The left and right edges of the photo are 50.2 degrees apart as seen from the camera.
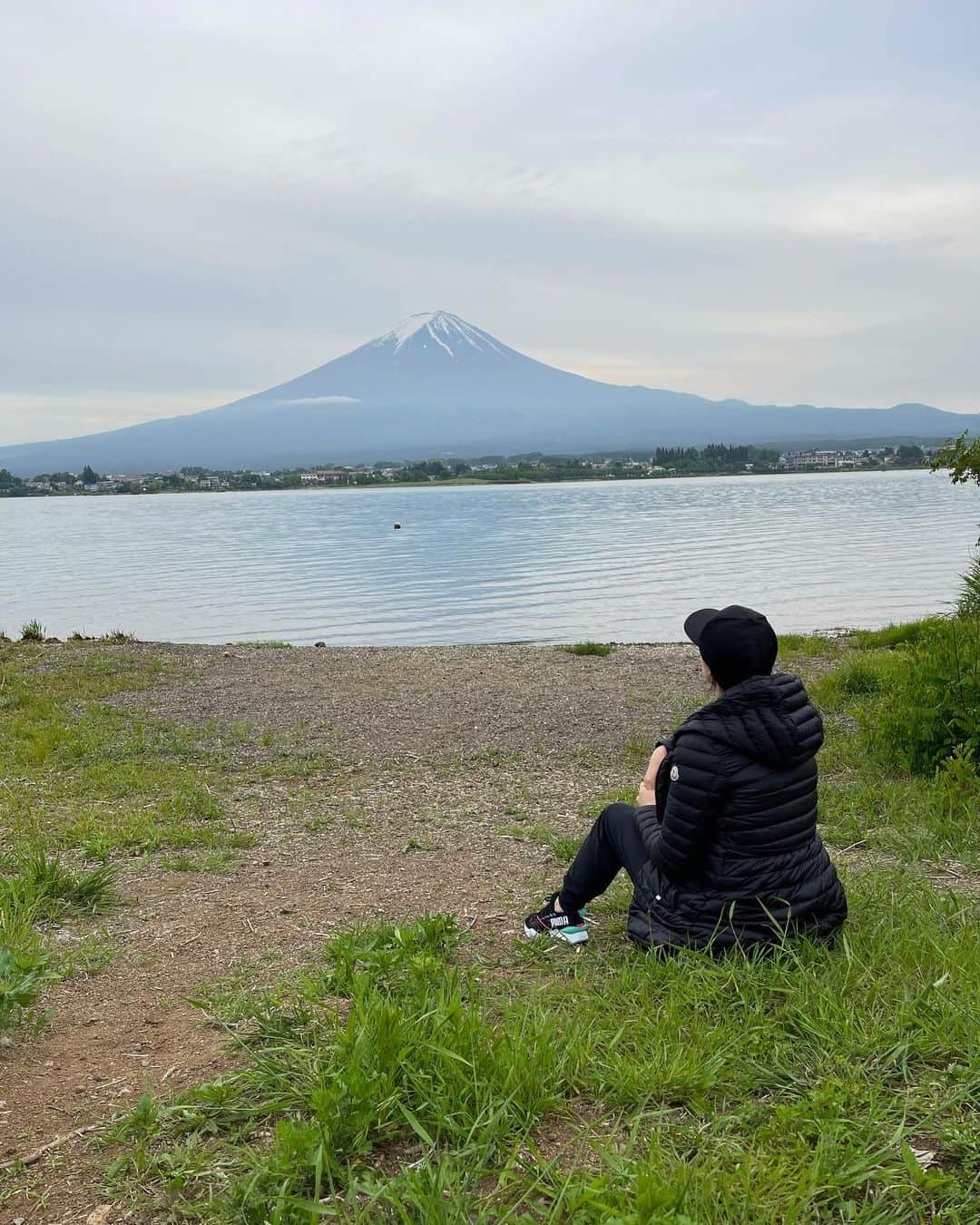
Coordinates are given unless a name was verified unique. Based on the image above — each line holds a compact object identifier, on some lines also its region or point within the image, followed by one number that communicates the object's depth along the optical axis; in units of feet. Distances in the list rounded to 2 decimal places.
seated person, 11.97
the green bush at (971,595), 37.17
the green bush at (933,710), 23.12
